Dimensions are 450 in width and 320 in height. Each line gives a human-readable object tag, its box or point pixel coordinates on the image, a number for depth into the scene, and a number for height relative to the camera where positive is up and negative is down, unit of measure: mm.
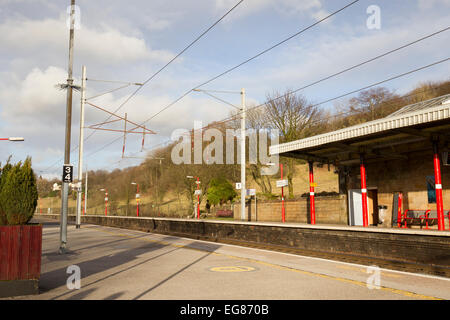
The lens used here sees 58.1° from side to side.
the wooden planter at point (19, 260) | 7734 -1037
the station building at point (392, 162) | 15709 +2092
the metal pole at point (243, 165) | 24922 +2413
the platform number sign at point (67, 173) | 15586 +1273
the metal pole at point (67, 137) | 15609 +2705
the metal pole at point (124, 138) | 30006 +4951
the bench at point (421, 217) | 18797 -678
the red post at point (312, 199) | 21702 +255
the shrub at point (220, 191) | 53594 +1801
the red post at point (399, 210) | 20312 -385
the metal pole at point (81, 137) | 32344 +5518
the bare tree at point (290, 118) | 43781 +9426
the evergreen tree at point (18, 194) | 8445 +279
